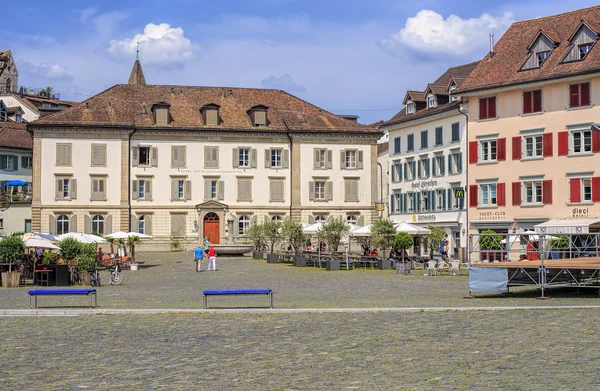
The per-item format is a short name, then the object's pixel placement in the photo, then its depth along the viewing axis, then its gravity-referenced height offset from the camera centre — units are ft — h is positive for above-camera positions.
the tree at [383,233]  147.33 +2.14
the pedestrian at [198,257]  143.67 -1.49
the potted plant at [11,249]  110.63 -0.08
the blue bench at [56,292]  70.53 -3.38
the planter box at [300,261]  158.71 -2.40
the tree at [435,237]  152.46 +1.51
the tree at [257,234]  187.21 +2.64
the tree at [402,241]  145.38 +0.84
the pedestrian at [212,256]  146.30 -1.37
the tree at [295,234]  168.45 +2.34
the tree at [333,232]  154.81 +2.45
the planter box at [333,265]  143.02 -2.80
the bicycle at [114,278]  113.70 -3.69
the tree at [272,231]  180.65 +3.12
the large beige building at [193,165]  231.71 +21.15
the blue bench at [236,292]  68.44 -3.33
